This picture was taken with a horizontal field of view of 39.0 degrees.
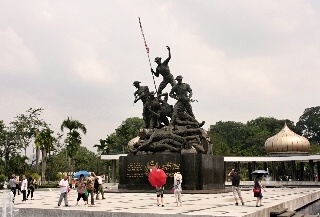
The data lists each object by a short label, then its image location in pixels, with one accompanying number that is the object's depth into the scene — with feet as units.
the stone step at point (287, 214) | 45.24
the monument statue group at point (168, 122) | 79.77
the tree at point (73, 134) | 198.59
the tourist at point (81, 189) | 53.21
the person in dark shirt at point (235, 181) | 52.95
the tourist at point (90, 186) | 54.24
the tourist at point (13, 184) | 75.56
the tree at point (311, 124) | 350.64
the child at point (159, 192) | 49.50
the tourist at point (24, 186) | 66.89
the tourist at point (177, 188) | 49.75
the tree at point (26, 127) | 189.88
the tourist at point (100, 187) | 63.94
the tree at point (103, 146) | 217.77
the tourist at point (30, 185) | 71.97
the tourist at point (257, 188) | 49.34
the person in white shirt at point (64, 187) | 53.60
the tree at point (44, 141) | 186.80
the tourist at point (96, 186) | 64.07
